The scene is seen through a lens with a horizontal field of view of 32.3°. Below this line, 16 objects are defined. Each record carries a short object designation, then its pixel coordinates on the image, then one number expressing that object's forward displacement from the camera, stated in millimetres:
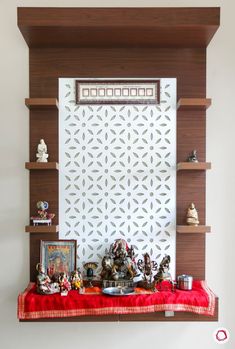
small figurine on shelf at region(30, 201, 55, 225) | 1942
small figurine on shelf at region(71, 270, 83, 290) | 1862
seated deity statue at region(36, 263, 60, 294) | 1800
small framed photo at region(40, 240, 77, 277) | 1973
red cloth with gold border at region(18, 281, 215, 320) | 1748
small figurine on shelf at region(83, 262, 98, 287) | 1945
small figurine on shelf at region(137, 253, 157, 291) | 1849
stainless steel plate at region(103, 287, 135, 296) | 1786
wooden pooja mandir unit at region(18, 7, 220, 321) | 2016
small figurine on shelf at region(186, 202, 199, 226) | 1954
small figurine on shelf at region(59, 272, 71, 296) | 1805
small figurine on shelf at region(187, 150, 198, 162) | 1950
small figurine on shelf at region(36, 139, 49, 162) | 1953
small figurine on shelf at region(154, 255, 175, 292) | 1861
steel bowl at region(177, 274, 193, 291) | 1845
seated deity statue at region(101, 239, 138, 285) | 1865
